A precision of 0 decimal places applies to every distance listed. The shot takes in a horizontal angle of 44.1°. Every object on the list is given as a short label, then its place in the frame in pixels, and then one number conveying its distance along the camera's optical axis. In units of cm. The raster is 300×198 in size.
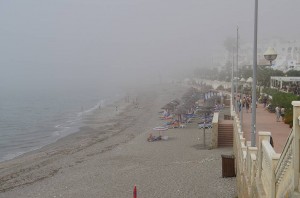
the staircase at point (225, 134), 2152
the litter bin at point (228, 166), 1530
